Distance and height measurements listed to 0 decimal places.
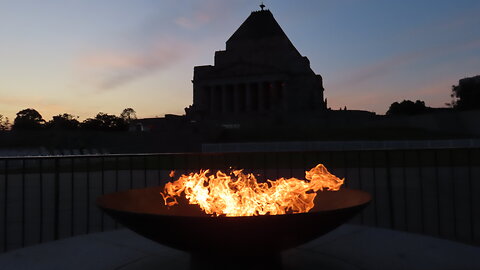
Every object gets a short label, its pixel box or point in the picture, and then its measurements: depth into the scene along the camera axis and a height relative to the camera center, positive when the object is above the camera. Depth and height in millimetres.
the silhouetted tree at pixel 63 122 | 70688 +5407
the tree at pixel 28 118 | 76250 +7596
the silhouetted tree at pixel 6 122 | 72350 +5811
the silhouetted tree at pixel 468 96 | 50844 +7040
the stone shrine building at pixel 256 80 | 57375 +10864
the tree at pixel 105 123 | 69744 +4917
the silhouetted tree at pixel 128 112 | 117350 +11737
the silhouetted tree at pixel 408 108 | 65269 +6695
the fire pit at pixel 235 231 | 2197 -573
